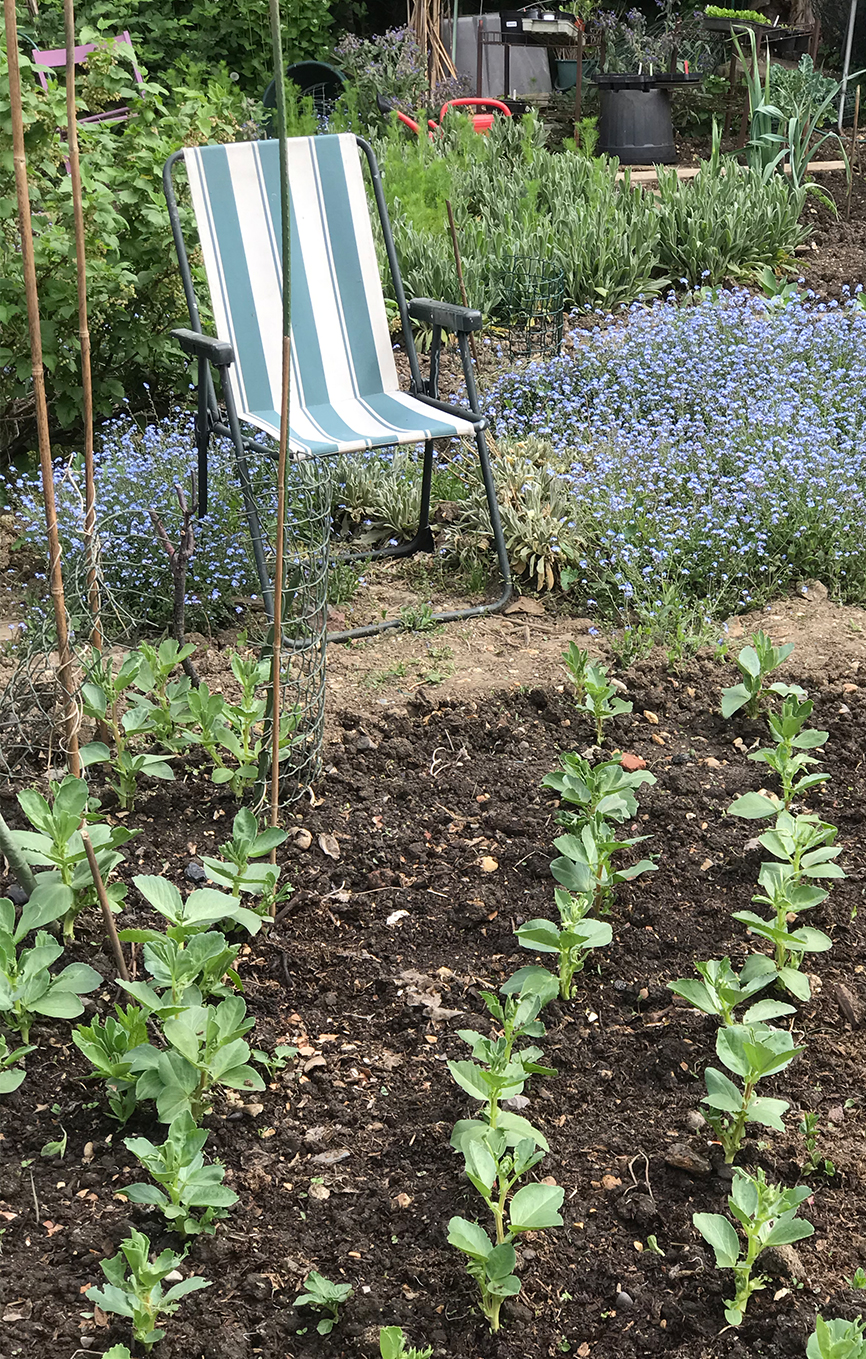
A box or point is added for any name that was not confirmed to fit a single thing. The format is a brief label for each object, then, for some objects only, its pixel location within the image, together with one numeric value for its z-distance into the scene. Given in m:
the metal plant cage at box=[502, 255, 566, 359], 5.31
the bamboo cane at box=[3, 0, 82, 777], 1.77
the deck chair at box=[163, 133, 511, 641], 3.59
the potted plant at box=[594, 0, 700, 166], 8.09
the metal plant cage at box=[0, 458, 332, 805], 2.72
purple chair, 4.79
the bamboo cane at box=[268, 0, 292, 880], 1.83
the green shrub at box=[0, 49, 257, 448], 4.07
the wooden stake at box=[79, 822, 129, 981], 2.11
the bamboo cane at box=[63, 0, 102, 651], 2.02
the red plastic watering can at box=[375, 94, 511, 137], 7.29
